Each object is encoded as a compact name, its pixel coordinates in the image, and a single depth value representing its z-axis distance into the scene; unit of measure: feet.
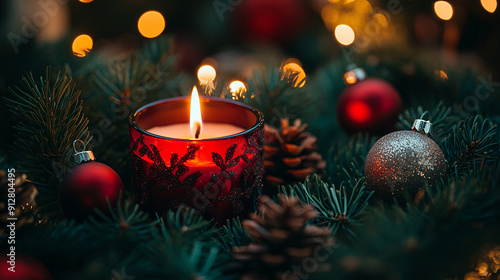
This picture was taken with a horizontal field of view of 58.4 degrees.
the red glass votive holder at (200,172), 1.96
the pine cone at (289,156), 2.58
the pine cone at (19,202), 1.70
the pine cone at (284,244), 1.60
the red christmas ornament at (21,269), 1.50
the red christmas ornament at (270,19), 4.73
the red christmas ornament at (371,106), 2.84
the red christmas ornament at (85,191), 1.88
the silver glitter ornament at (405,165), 2.08
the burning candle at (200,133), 2.44
